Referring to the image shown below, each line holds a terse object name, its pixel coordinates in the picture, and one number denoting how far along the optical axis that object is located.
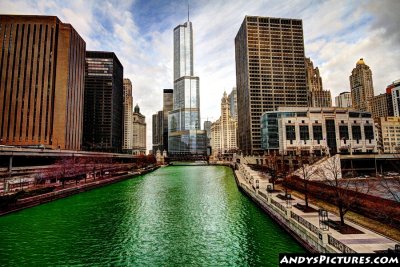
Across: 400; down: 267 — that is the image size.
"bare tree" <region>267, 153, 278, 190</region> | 74.88
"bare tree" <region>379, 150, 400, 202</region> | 52.30
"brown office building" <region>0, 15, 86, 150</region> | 126.69
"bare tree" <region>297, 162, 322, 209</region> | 56.88
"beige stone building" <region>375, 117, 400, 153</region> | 187.38
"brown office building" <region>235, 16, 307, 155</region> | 193.38
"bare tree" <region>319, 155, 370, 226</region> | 23.17
